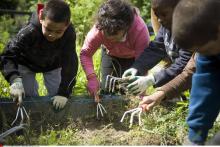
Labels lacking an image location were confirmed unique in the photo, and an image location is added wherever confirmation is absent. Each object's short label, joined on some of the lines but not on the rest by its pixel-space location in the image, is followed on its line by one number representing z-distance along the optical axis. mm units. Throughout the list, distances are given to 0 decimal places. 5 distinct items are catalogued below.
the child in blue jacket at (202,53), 2029
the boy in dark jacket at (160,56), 2879
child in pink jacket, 3555
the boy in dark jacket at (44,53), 3475
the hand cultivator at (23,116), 3057
